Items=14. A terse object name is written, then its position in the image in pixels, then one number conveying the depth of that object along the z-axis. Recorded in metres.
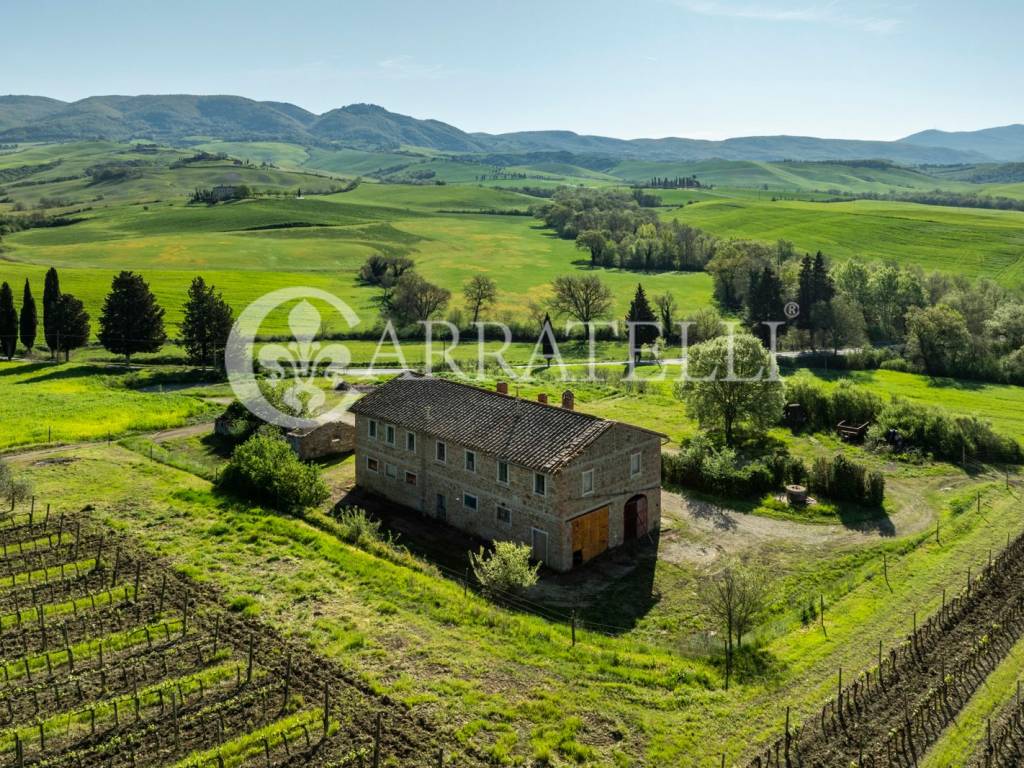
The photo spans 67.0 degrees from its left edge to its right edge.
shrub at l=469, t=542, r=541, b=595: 29.73
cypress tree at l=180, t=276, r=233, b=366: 78.44
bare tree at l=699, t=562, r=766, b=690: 26.89
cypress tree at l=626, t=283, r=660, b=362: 92.75
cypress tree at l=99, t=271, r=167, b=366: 79.59
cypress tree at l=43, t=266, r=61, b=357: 81.81
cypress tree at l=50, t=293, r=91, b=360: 81.56
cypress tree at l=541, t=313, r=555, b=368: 92.24
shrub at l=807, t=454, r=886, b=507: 41.62
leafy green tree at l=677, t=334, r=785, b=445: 51.62
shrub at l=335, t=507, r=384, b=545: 34.81
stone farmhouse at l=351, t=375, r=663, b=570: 33.59
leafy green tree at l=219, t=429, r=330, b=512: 39.03
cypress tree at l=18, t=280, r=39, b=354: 84.62
